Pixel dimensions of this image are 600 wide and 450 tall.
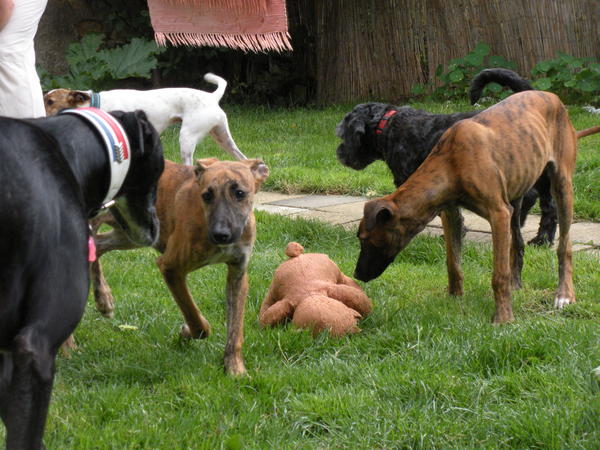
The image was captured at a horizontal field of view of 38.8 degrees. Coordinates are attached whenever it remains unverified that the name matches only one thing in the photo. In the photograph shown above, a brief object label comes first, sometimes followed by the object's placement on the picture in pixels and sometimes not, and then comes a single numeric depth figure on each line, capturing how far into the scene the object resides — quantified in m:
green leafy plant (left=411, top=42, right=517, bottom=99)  12.16
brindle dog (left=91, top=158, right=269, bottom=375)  3.85
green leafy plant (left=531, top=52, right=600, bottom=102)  11.16
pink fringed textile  9.62
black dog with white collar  2.35
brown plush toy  4.36
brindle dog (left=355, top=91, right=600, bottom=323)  4.60
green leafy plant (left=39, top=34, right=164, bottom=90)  13.07
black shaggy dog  6.14
